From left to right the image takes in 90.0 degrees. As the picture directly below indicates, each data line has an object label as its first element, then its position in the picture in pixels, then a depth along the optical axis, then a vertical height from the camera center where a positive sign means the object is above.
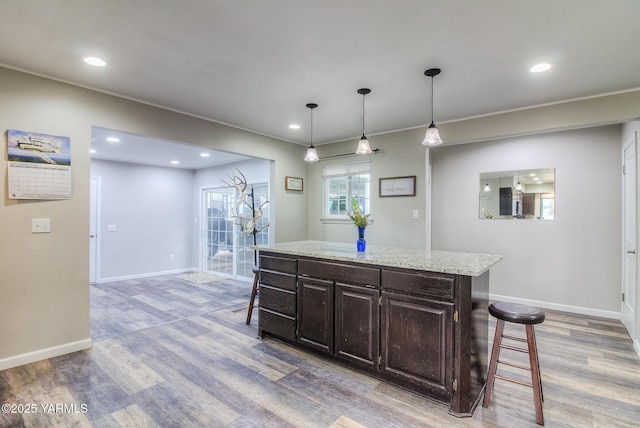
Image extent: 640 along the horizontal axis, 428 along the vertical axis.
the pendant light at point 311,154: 3.53 +0.66
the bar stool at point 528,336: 2.00 -0.79
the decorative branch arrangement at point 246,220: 5.11 -0.11
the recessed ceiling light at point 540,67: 2.59 +1.22
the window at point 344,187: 5.08 +0.45
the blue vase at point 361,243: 2.98 -0.27
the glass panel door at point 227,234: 6.24 -0.44
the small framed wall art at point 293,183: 5.27 +0.52
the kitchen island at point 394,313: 2.07 -0.75
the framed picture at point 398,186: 4.53 +0.41
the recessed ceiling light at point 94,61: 2.53 +1.23
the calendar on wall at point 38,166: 2.70 +0.42
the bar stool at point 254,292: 3.78 -0.94
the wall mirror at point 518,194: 4.24 +0.28
